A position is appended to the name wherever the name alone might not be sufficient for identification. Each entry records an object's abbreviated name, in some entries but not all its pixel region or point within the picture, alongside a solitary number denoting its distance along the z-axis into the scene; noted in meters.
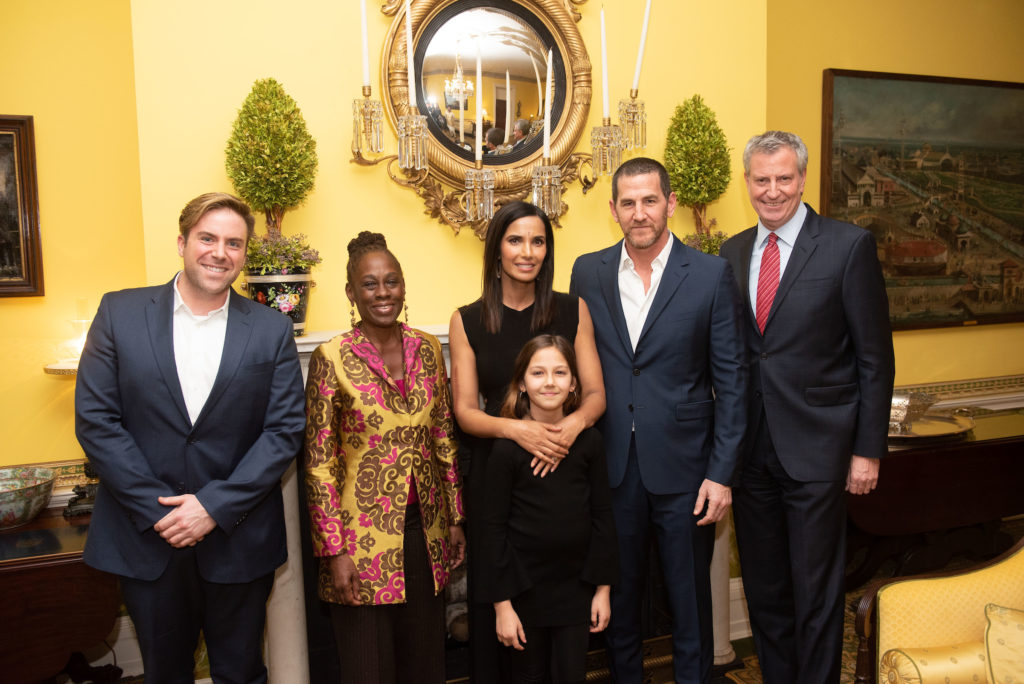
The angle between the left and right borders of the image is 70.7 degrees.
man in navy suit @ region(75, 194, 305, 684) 1.75
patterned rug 2.78
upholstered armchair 1.73
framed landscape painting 4.06
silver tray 3.11
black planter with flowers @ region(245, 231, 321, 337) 2.35
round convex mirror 2.74
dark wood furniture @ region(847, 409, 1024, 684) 3.00
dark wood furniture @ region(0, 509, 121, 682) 2.21
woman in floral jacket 1.88
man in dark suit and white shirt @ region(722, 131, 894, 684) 2.12
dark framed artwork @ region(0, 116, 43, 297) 2.78
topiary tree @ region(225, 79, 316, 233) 2.35
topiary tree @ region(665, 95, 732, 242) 2.95
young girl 1.88
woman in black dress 2.04
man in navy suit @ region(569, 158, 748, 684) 2.08
